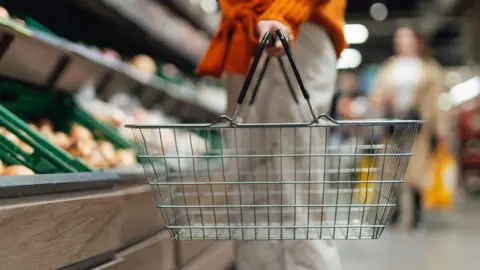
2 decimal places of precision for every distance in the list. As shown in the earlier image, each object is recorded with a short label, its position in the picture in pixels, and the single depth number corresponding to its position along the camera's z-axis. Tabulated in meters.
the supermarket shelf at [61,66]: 1.72
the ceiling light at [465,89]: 14.49
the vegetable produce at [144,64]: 3.73
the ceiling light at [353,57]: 18.48
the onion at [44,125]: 2.09
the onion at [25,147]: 1.75
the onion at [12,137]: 1.72
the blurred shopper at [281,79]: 1.53
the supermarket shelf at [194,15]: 3.95
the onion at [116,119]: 2.79
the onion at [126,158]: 2.27
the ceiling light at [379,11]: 13.30
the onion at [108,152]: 2.22
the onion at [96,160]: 2.09
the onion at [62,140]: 2.07
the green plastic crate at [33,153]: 1.54
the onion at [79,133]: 2.21
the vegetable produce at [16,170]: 1.46
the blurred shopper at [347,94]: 6.17
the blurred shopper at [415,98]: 4.55
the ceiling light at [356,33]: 14.66
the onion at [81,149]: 2.10
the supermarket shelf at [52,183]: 1.13
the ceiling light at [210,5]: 7.26
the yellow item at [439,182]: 4.93
